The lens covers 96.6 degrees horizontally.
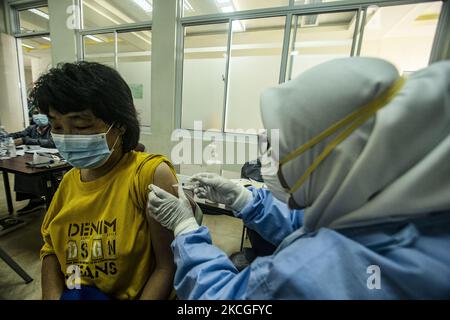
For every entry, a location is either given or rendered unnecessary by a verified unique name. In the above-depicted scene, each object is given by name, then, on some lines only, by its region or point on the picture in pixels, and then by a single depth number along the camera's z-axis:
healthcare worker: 0.39
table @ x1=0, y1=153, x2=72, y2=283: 1.55
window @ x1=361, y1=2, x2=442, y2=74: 2.39
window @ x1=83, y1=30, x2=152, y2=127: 3.62
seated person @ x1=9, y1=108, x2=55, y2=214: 2.31
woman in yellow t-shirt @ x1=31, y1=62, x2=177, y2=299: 0.77
